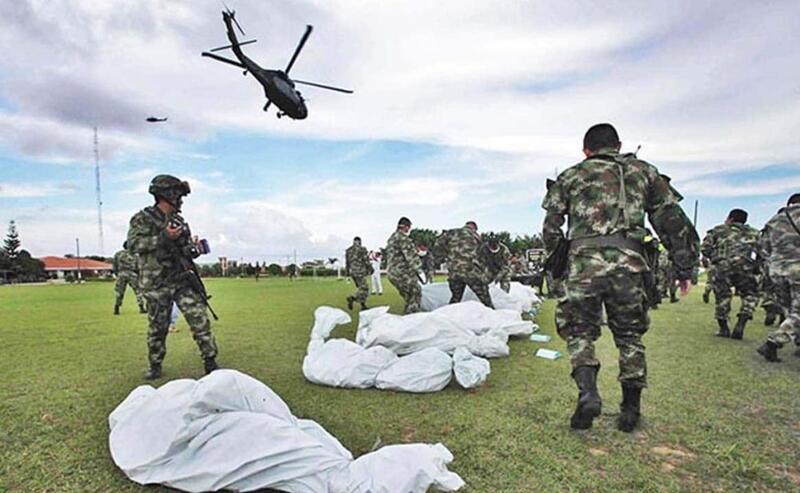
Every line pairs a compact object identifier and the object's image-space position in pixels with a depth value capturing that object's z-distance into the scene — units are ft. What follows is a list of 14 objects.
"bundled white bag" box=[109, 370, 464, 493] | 6.68
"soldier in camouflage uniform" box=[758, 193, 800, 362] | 15.52
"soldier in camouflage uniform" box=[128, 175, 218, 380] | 14.30
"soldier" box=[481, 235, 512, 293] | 27.58
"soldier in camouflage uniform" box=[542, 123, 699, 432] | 9.44
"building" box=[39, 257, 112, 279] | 238.27
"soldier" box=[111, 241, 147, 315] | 32.37
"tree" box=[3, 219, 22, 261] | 233.23
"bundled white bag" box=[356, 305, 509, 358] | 15.74
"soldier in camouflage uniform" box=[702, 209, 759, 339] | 20.43
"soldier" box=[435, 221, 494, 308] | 26.61
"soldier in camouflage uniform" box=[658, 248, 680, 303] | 35.48
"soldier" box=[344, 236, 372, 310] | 36.47
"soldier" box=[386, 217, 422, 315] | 27.91
